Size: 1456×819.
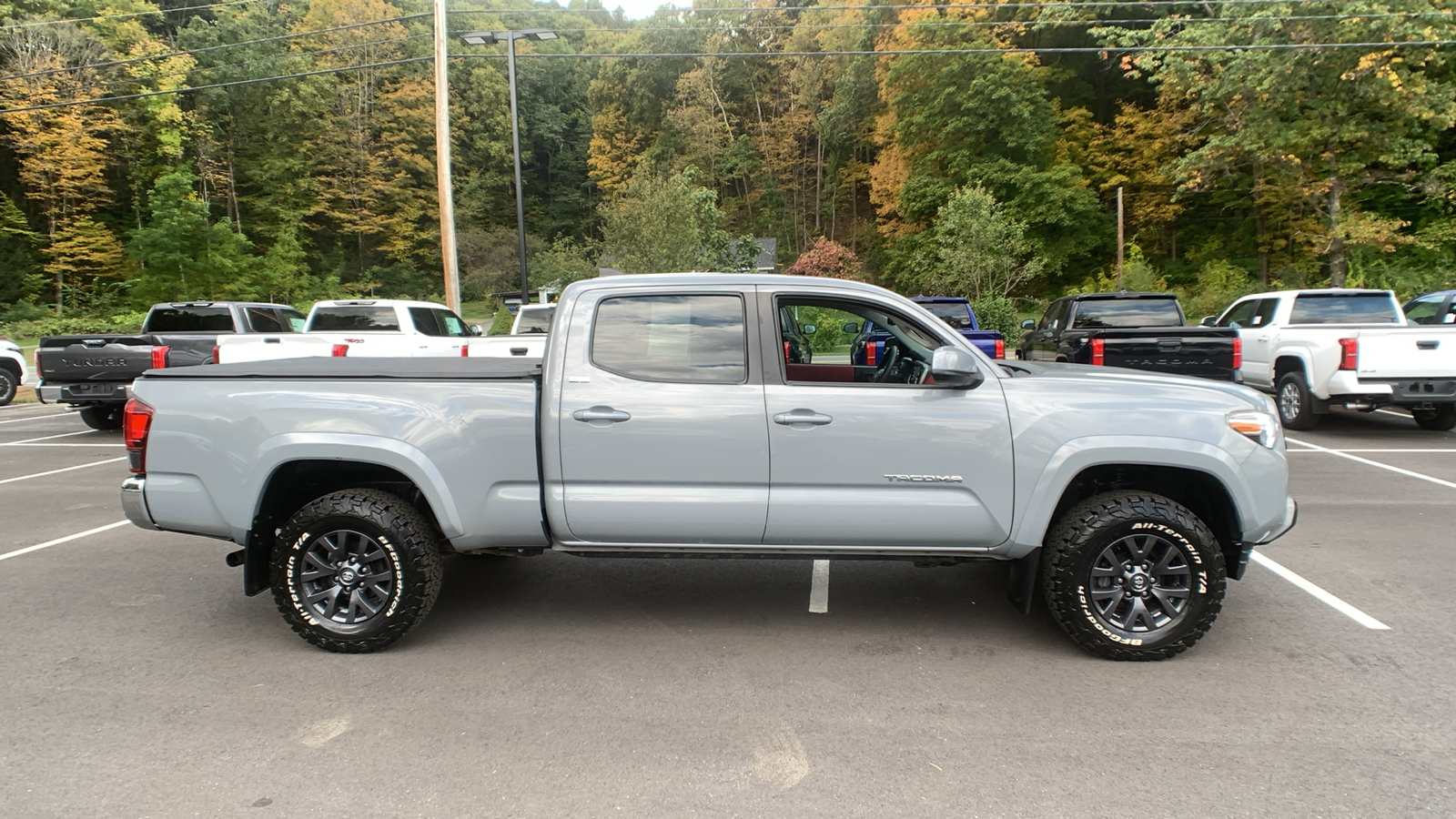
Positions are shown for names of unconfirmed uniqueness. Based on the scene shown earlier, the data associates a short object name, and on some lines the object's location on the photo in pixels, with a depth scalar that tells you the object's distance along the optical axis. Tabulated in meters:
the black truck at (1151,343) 9.72
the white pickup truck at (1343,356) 10.09
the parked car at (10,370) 17.52
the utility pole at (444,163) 17.53
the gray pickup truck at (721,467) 4.22
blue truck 9.00
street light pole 17.72
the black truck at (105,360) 11.84
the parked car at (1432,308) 14.69
